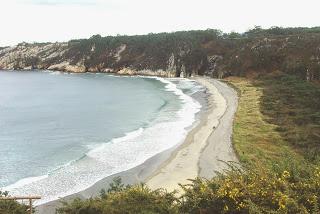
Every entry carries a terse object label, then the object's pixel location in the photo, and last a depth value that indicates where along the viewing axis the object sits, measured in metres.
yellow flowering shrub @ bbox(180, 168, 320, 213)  12.66
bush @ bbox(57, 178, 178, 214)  15.13
